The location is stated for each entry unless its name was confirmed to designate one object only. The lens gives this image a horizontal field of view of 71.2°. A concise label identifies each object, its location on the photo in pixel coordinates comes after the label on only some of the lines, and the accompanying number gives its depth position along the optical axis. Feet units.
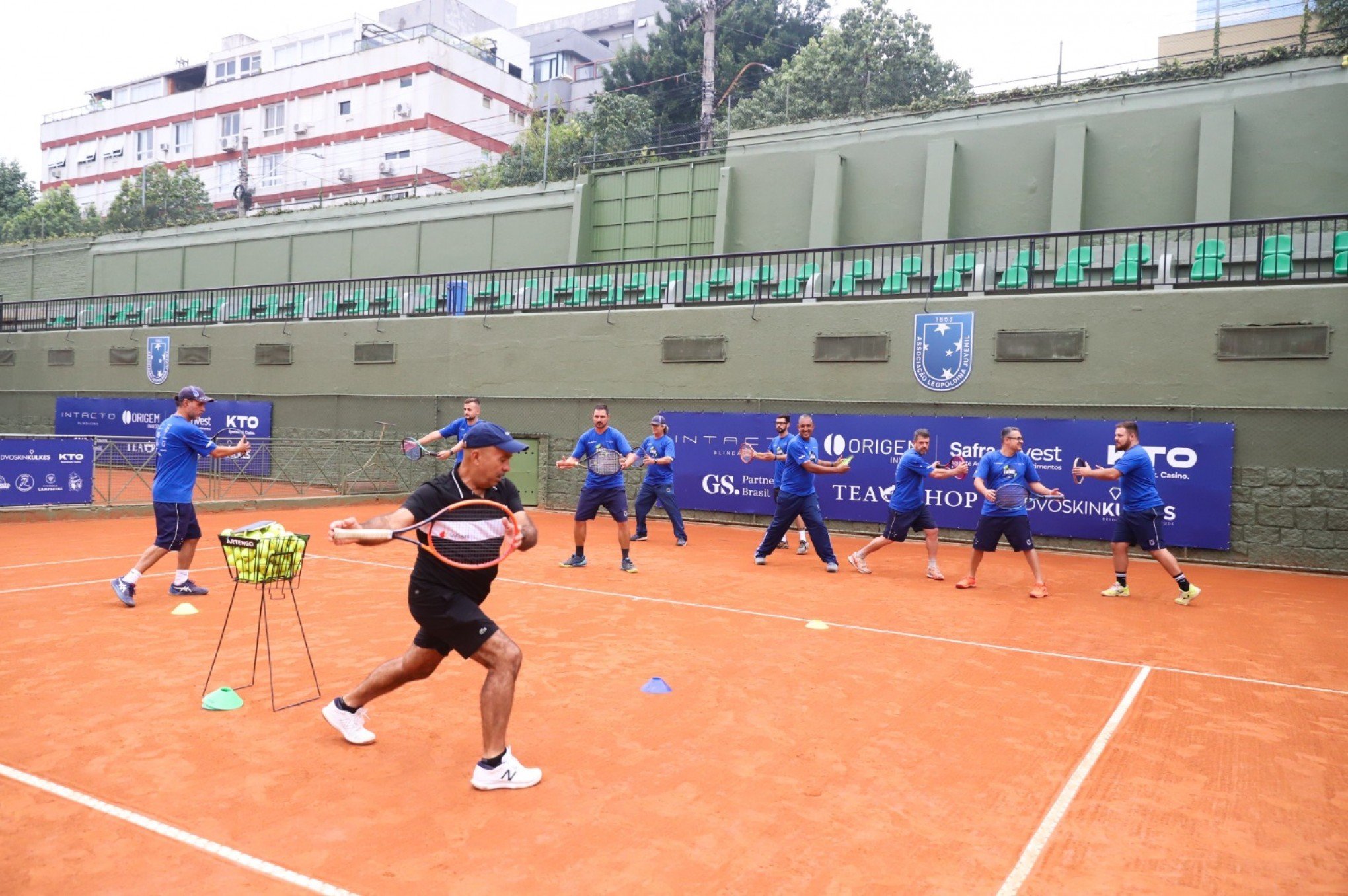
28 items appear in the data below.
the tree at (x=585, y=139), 135.44
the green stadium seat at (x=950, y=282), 58.54
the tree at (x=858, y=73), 126.82
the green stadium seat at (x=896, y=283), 63.05
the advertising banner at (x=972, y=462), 50.01
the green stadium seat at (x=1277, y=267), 49.88
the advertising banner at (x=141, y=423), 71.46
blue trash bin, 78.18
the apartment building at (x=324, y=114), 178.09
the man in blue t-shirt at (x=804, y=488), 39.14
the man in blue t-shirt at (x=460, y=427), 46.06
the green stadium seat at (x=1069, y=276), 55.88
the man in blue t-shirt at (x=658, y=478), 47.52
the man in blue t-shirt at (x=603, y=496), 39.37
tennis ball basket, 19.03
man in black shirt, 15.17
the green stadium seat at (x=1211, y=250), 54.44
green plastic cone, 18.80
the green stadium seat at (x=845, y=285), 64.51
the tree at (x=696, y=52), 147.23
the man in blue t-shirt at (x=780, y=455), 43.06
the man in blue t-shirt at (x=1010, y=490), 35.94
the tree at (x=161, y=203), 164.86
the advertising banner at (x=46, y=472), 52.54
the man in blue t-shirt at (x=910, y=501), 39.22
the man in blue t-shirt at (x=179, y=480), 29.91
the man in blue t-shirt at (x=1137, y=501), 34.96
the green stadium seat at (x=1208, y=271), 52.39
